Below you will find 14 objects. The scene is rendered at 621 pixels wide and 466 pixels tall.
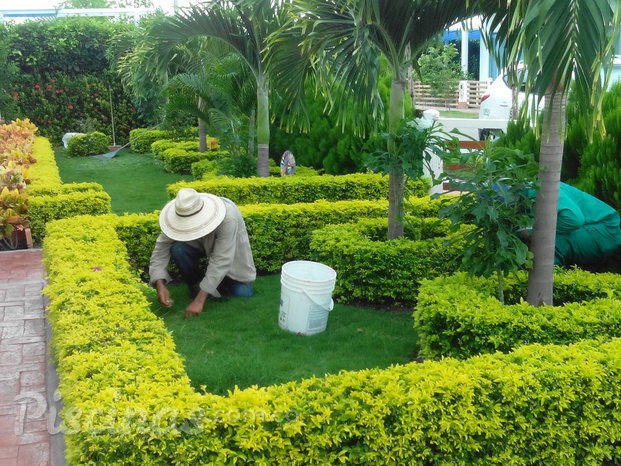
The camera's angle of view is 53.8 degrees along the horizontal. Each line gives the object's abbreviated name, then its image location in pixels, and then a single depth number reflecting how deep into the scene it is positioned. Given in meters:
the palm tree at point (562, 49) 3.32
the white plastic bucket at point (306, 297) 4.68
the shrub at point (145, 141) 20.06
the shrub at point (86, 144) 18.41
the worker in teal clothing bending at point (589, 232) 5.11
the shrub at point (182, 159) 14.63
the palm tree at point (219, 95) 10.29
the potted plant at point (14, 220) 7.68
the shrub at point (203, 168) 11.60
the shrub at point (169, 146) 16.17
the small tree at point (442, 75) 28.34
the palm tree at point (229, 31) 8.66
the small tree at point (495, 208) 4.07
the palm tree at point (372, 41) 5.04
